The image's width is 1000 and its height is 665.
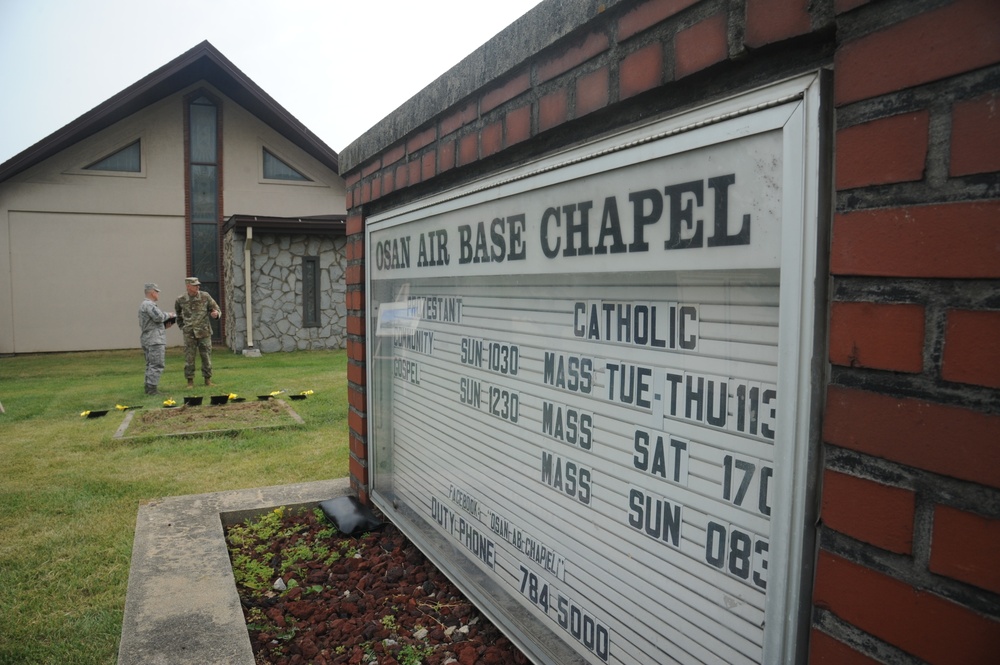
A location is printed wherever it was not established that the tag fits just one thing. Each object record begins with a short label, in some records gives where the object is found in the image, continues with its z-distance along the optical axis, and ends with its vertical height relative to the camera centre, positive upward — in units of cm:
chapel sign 136 -24
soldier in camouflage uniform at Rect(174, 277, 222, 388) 1166 -62
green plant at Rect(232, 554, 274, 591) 338 -140
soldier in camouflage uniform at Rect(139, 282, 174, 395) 1080 -77
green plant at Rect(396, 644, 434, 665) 262 -136
